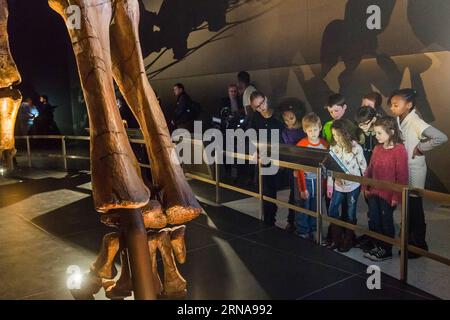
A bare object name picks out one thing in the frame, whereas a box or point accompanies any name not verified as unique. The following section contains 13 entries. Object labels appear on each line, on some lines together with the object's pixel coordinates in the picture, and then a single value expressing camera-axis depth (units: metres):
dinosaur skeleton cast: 2.04
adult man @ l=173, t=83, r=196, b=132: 8.06
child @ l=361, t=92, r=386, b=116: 5.21
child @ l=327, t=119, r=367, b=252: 4.59
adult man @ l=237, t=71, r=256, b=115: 7.52
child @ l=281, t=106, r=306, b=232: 5.46
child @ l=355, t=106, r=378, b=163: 4.83
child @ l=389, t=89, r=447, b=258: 4.56
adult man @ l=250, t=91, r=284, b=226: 5.38
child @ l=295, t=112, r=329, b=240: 4.93
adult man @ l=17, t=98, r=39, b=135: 10.18
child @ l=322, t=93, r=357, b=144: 5.20
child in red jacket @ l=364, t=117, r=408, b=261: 4.25
